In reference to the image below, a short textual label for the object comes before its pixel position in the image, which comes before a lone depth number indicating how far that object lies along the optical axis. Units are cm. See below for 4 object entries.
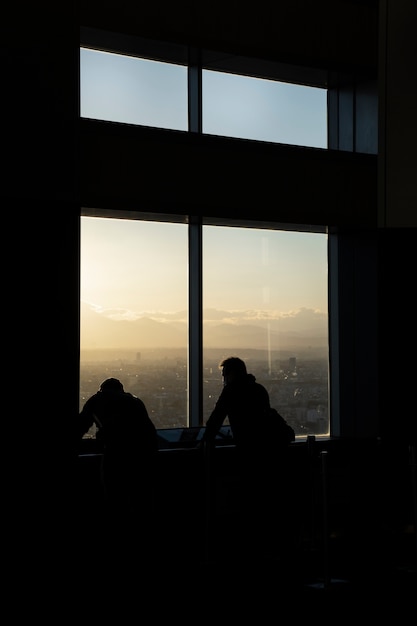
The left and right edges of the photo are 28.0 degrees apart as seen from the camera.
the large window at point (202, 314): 1123
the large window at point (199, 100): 1105
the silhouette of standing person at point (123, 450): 774
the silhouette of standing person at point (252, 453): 763
